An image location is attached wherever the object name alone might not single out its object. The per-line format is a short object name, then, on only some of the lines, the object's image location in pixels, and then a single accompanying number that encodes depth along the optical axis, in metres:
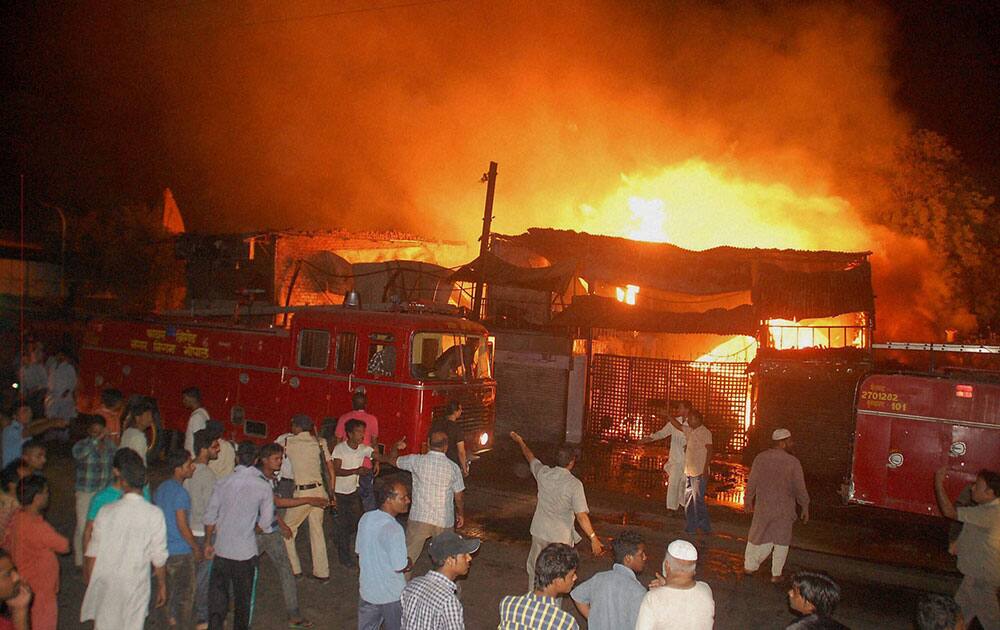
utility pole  17.95
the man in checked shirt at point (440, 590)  3.54
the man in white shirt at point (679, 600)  3.56
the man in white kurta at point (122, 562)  4.38
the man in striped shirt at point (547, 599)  3.30
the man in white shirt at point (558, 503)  5.77
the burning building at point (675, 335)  15.12
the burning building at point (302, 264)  22.33
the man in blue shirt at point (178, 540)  5.30
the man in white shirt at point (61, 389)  12.23
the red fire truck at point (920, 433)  9.78
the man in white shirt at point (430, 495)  6.13
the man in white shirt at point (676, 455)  10.02
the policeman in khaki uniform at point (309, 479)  6.88
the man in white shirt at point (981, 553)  5.36
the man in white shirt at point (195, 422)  7.80
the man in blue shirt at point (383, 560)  4.52
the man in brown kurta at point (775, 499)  7.80
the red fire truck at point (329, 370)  10.22
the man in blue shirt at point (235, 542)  5.34
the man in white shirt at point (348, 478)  7.29
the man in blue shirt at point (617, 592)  3.89
